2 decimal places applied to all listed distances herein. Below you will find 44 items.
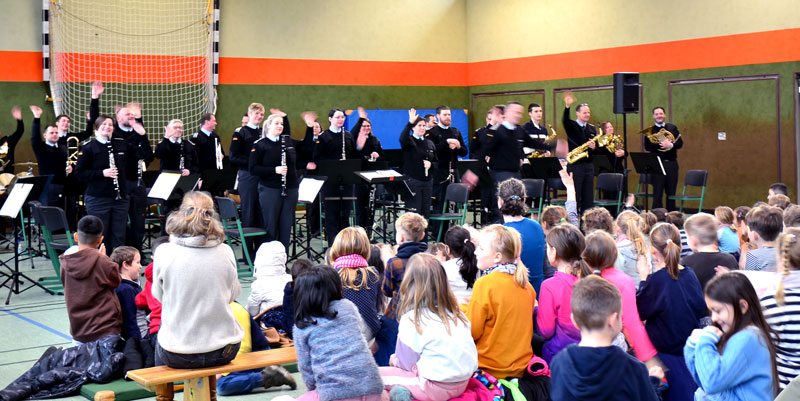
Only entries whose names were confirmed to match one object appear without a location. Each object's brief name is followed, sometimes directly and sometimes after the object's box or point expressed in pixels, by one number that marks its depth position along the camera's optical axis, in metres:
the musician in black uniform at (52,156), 10.45
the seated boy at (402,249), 5.33
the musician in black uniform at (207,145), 11.25
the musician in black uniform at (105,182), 8.64
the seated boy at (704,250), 4.84
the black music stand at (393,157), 12.84
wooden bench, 4.27
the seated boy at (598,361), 3.03
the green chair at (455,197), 10.35
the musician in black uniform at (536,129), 12.91
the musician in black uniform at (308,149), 11.28
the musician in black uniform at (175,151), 10.42
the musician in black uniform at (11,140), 12.16
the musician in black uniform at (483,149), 11.42
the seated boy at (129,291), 5.53
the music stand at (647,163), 12.55
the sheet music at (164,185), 8.93
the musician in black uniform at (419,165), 10.80
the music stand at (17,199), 7.95
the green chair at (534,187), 11.46
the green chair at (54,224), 8.11
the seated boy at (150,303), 5.39
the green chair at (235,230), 8.87
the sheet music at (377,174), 9.56
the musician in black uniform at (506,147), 10.91
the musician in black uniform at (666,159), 13.16
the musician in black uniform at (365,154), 11.16
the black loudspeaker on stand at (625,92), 11.23
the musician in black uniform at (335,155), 10.40
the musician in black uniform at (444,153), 11.53
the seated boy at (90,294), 5.35
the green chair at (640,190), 14.01
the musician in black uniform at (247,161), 9.45
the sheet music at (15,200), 7.93
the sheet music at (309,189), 9.20
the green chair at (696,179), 12.75
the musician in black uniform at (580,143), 11.95
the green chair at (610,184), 12.82
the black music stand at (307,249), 9.58
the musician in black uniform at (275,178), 9.02
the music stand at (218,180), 9.51
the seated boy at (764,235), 5.08
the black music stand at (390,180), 9.54
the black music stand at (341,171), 9.52
